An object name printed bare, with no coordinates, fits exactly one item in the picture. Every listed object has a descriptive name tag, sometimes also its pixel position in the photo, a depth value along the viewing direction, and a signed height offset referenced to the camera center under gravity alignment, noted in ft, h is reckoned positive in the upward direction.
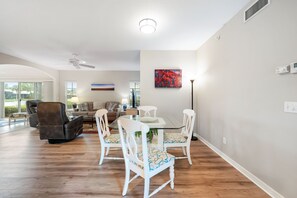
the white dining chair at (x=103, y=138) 8.04 -2.28
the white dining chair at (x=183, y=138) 7.88 -2.24
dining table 6.97 -1.39
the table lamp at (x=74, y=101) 22.59 -0.47
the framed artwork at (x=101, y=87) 24.68 +1.83
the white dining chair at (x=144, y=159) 4.88 -2.33
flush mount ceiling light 8.26 +4.14
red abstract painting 13.47 +1.78
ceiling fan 13.95 +3.53
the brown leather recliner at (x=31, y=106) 18.35 -0.96
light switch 4.80 -0.35
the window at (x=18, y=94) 24.95 +0.78
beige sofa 20.35 -1.69
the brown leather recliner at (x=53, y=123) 11.60 -1.99
